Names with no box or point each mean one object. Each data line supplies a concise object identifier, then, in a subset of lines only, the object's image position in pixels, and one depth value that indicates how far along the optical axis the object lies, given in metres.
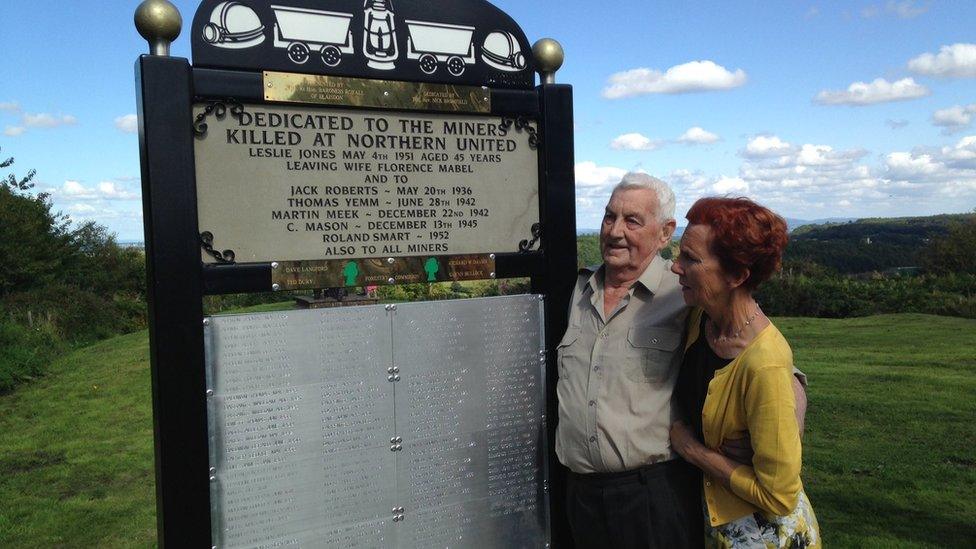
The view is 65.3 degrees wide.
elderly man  2.89
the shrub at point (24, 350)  11.05
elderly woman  2.39
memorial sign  2.94
